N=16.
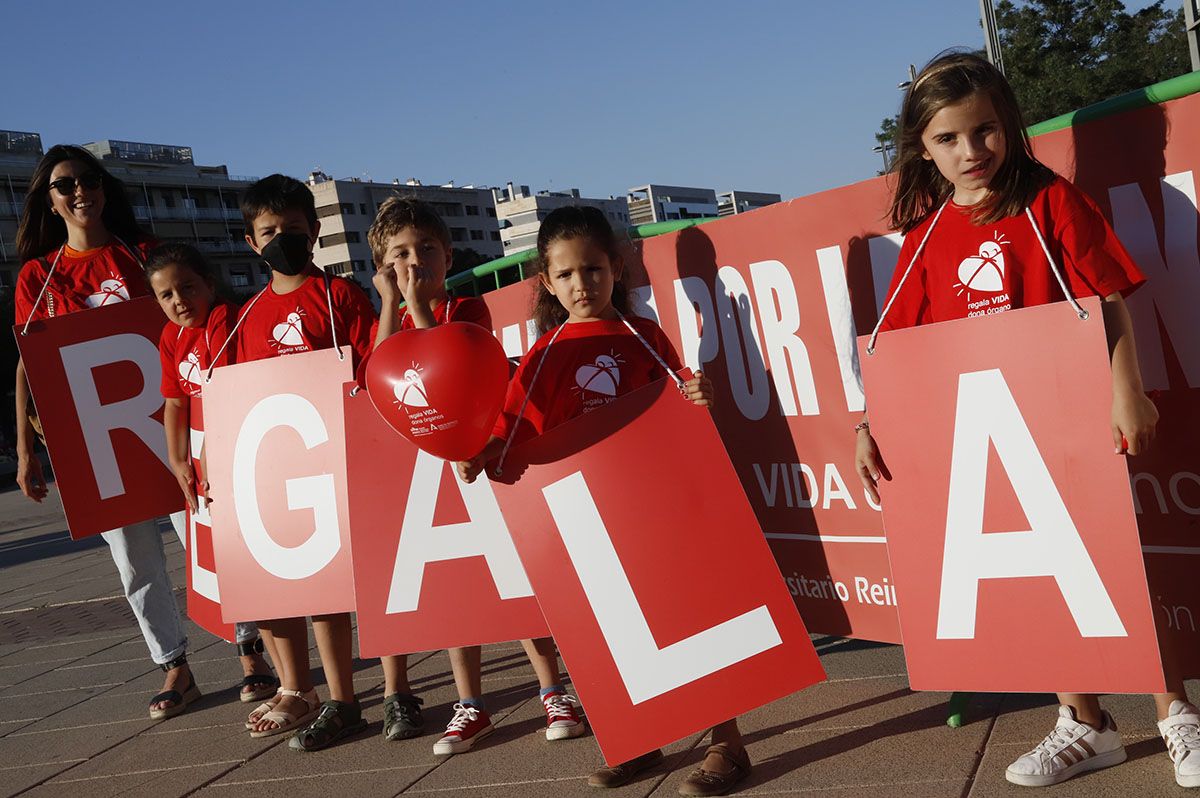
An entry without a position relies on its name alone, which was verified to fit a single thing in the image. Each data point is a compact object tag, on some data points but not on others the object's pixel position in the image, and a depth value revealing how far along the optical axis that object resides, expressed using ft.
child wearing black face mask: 13.39
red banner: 11.14
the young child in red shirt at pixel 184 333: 14.67
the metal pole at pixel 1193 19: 55.52
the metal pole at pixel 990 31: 54.65
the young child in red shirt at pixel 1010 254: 8.57
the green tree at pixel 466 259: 238.23
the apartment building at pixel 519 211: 460.55
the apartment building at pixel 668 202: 523.70
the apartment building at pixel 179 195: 292.40
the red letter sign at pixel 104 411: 15.72
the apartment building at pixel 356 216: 357.61
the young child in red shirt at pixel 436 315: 11.84
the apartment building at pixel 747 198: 463.79
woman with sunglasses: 16.03
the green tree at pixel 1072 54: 106.63
